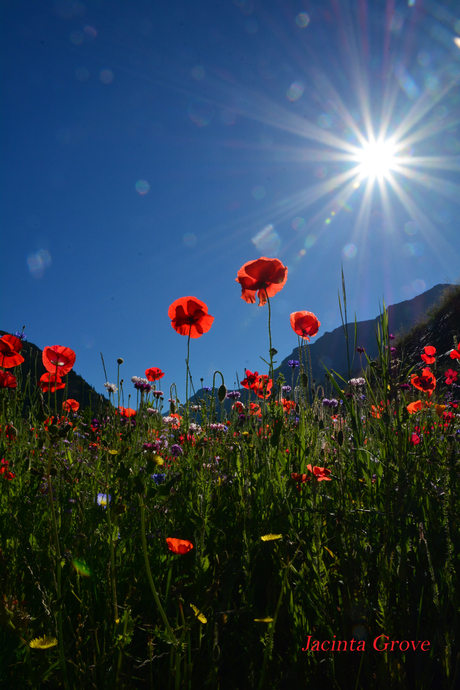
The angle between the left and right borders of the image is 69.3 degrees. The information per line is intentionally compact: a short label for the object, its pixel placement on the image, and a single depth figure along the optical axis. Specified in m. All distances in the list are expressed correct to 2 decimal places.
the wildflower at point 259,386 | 2.19
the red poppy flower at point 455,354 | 2.70
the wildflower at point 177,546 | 1.04
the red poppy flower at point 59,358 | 1.75
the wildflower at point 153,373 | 3.26
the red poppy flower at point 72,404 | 2.84
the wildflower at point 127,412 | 2.97
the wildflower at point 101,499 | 1.46
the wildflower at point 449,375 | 3.16
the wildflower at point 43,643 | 0.63
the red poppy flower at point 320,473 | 1.27
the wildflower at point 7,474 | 1.97
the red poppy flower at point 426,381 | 2.87
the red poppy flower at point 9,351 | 2.18
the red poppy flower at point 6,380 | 2.11
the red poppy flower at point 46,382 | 1.87
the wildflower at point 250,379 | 2.68
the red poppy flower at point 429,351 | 3.17
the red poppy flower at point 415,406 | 2.56
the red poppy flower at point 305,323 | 2.26
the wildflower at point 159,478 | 1.97
